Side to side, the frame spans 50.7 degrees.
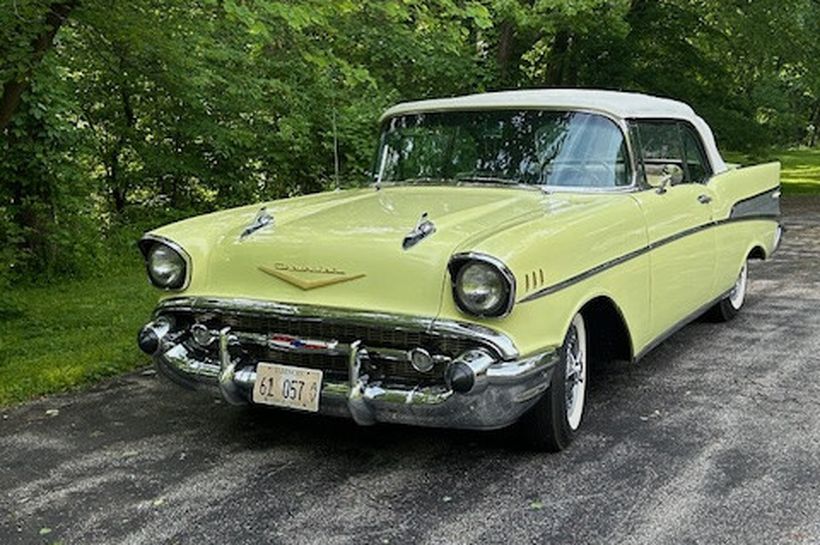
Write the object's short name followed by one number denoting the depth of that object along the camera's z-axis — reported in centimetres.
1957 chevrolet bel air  339
